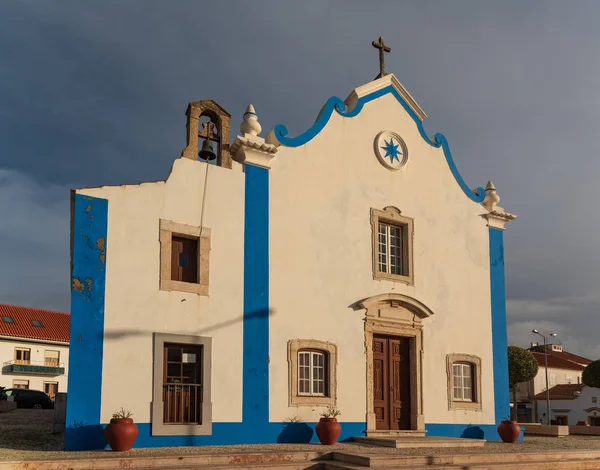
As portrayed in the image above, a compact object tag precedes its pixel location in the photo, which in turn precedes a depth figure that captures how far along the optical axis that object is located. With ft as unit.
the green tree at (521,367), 136.26
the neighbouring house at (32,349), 142.61
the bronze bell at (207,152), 48.32
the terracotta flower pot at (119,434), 38.68
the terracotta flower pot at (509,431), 55.31
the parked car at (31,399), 92.43
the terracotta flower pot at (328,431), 46.42
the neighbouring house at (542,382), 198.37
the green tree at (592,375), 130.00
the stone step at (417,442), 45.29
